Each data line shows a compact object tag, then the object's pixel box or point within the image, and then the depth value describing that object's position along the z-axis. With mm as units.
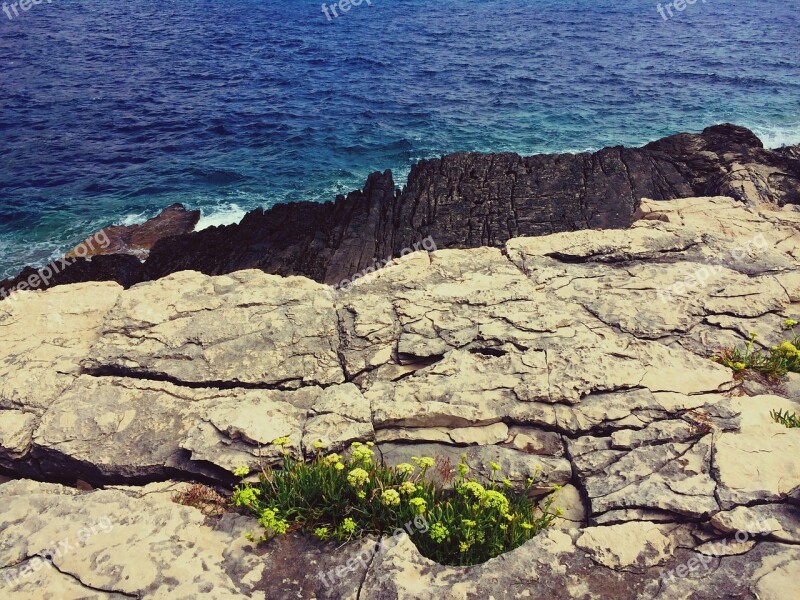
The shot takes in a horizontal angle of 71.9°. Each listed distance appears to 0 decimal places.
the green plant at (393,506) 5910
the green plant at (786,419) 6879
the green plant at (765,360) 7797
